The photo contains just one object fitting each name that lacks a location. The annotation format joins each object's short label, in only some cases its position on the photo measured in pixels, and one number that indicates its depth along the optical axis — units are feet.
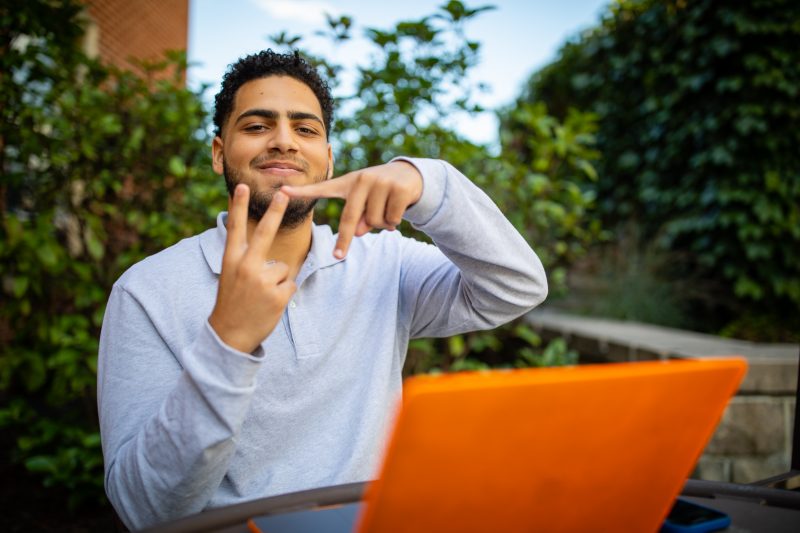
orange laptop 1.68
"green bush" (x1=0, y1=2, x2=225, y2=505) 7.34
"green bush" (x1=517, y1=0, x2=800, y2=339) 15.61
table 2.75
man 2.88
